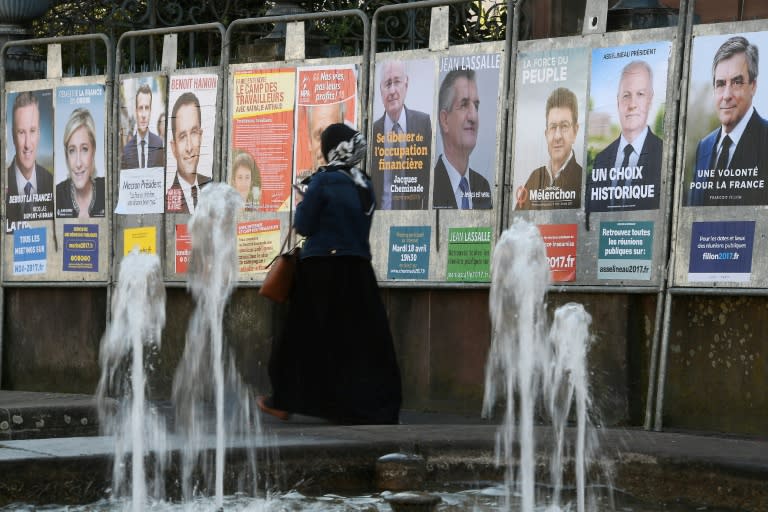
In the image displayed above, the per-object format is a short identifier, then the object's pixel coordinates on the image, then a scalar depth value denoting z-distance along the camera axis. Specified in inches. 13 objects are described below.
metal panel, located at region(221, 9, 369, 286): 716.3
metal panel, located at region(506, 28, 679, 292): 613.0
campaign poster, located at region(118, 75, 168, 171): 785.8
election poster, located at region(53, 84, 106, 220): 810.4
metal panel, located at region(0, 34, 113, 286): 808.8
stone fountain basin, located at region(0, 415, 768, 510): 423.1
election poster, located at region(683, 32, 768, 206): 585.7
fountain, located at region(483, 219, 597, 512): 491.6
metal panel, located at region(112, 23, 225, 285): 761.7
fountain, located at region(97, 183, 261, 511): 443.7
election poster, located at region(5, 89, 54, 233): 830.7
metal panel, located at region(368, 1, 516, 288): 673.5
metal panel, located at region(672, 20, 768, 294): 585.7
